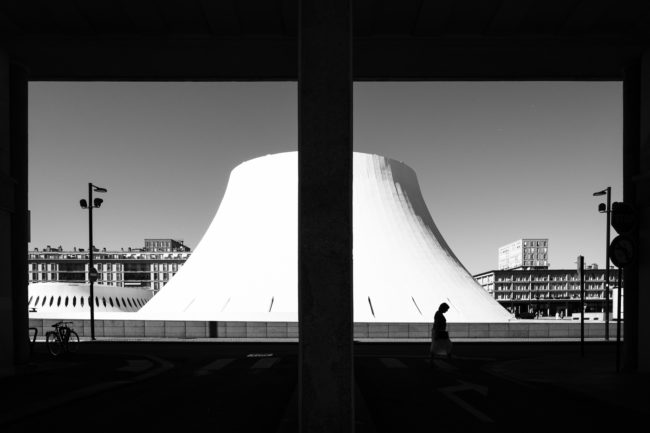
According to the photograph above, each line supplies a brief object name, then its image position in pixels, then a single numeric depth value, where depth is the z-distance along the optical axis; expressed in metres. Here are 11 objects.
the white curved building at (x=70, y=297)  82.06
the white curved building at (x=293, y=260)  30.38
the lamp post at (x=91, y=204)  25.86
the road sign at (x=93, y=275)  24.12
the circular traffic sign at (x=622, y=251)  11.01
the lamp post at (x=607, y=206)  26.81
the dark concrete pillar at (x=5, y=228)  11.37
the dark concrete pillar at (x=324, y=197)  5.61
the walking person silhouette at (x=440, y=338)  13.65
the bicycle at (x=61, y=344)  16.52
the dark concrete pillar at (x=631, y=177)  11.70
